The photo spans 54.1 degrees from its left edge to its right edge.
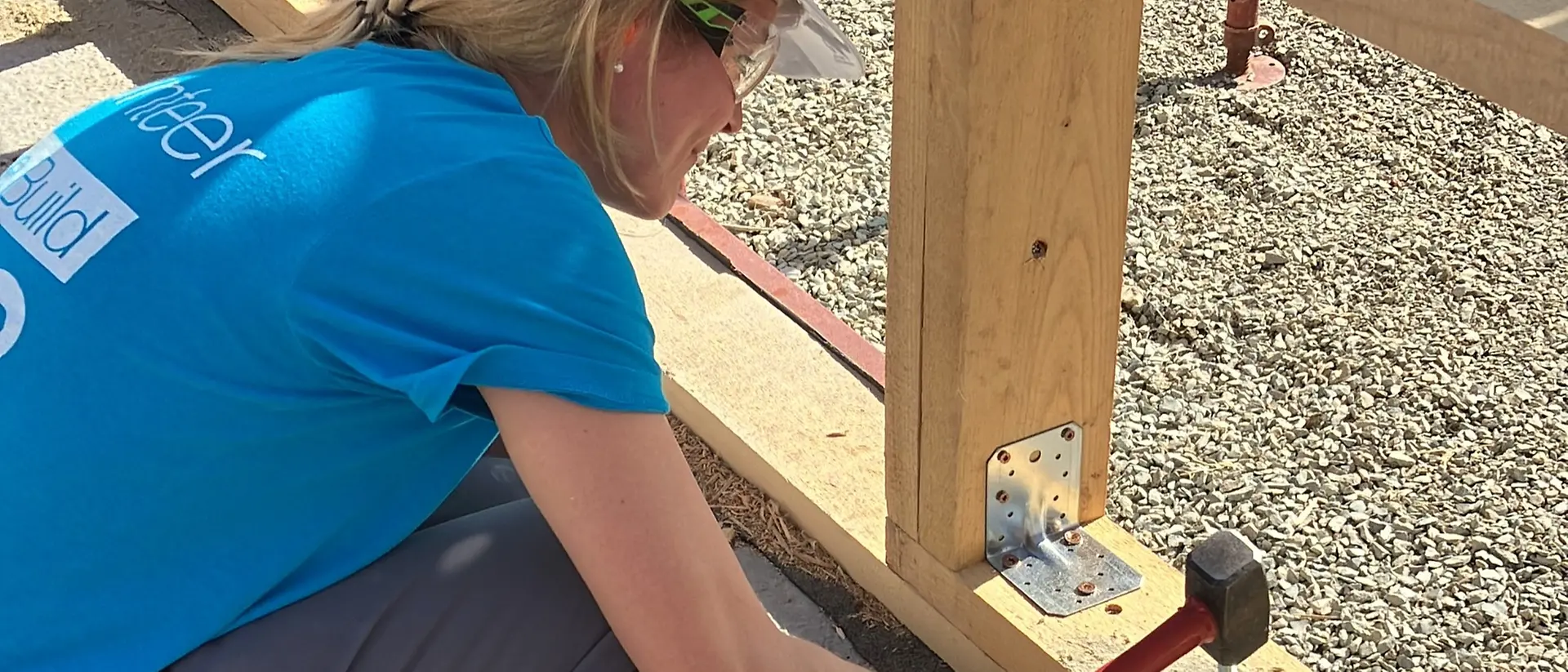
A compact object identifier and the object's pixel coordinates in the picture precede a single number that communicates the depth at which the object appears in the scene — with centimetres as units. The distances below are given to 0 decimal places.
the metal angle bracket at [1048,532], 214
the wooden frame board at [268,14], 362
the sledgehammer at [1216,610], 166
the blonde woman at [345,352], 125
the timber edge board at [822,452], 212
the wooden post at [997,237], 173
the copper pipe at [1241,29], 370
